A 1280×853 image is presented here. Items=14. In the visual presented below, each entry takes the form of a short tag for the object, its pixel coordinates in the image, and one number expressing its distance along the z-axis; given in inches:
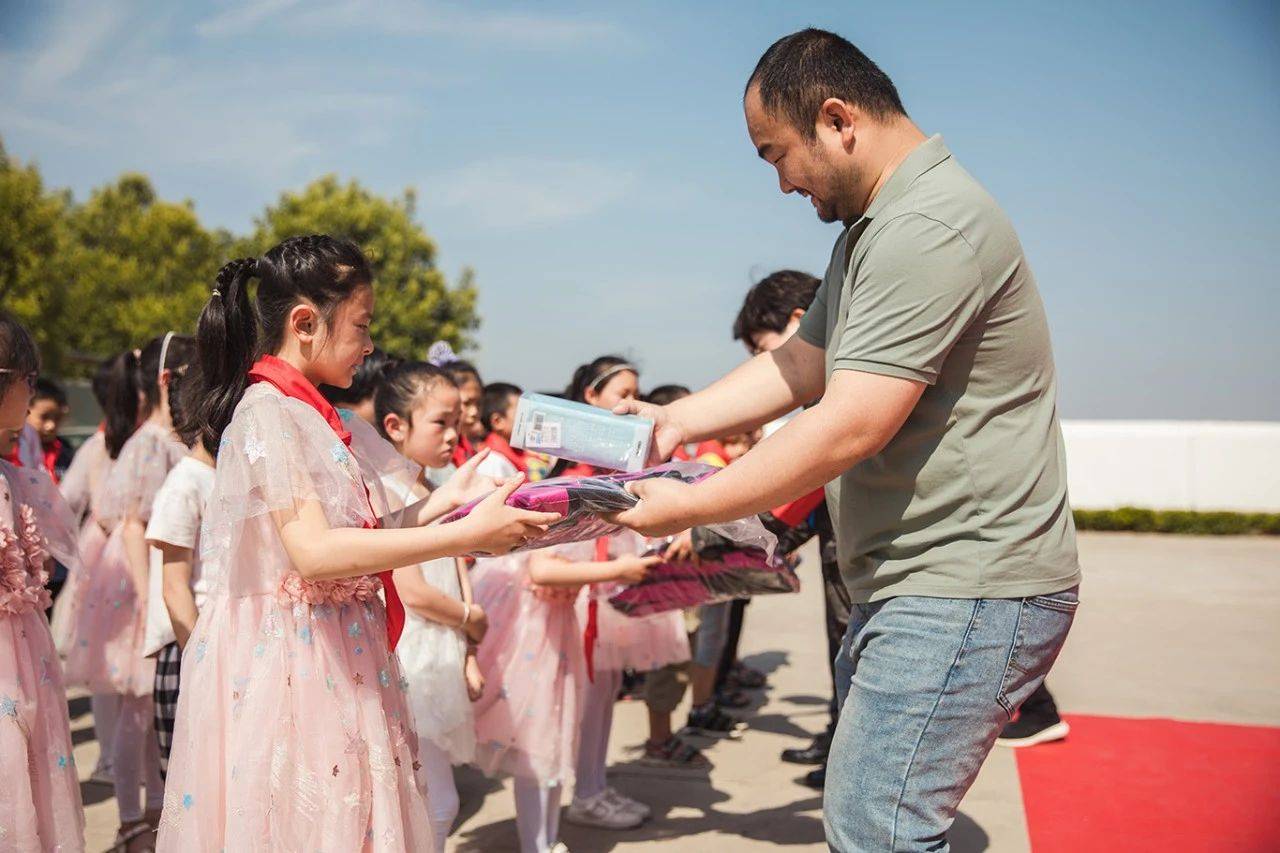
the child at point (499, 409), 271.0
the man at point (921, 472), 82.1
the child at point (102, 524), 190.4
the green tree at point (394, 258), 1211.9
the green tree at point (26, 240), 883.4
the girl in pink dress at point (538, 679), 154.2
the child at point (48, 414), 255.3
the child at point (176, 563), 138.2
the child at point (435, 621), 142.5
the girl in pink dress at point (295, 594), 88.7
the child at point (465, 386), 214.2
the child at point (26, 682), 109.9
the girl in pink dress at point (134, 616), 165.3
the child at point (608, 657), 173.5
